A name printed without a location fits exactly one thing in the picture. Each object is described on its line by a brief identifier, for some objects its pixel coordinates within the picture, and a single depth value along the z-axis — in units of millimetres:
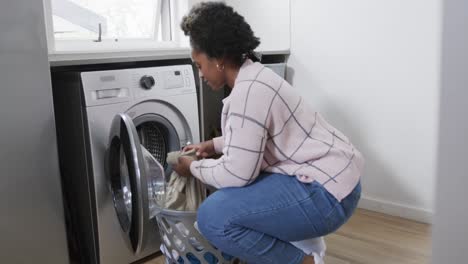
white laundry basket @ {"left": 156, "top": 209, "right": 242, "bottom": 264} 1615
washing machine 1776
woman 1411
